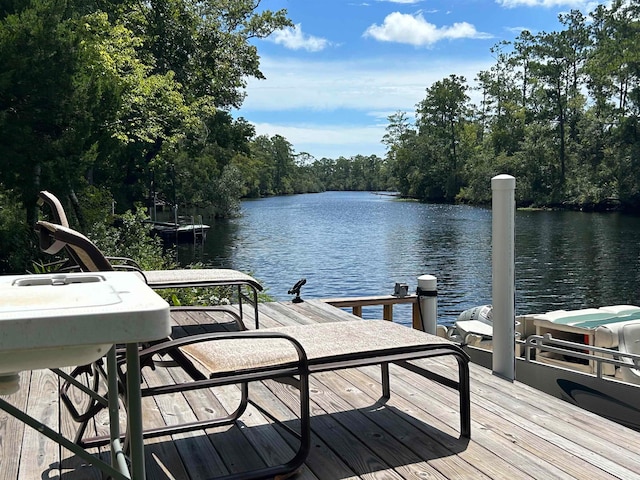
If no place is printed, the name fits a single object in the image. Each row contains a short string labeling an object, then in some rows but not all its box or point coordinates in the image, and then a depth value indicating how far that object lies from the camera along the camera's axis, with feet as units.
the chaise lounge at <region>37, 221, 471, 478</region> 6.75
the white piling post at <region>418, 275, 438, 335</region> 16.42
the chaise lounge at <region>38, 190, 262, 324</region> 12.56
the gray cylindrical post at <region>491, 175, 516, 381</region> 10.98
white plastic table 2.73
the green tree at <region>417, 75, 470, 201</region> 195.93
